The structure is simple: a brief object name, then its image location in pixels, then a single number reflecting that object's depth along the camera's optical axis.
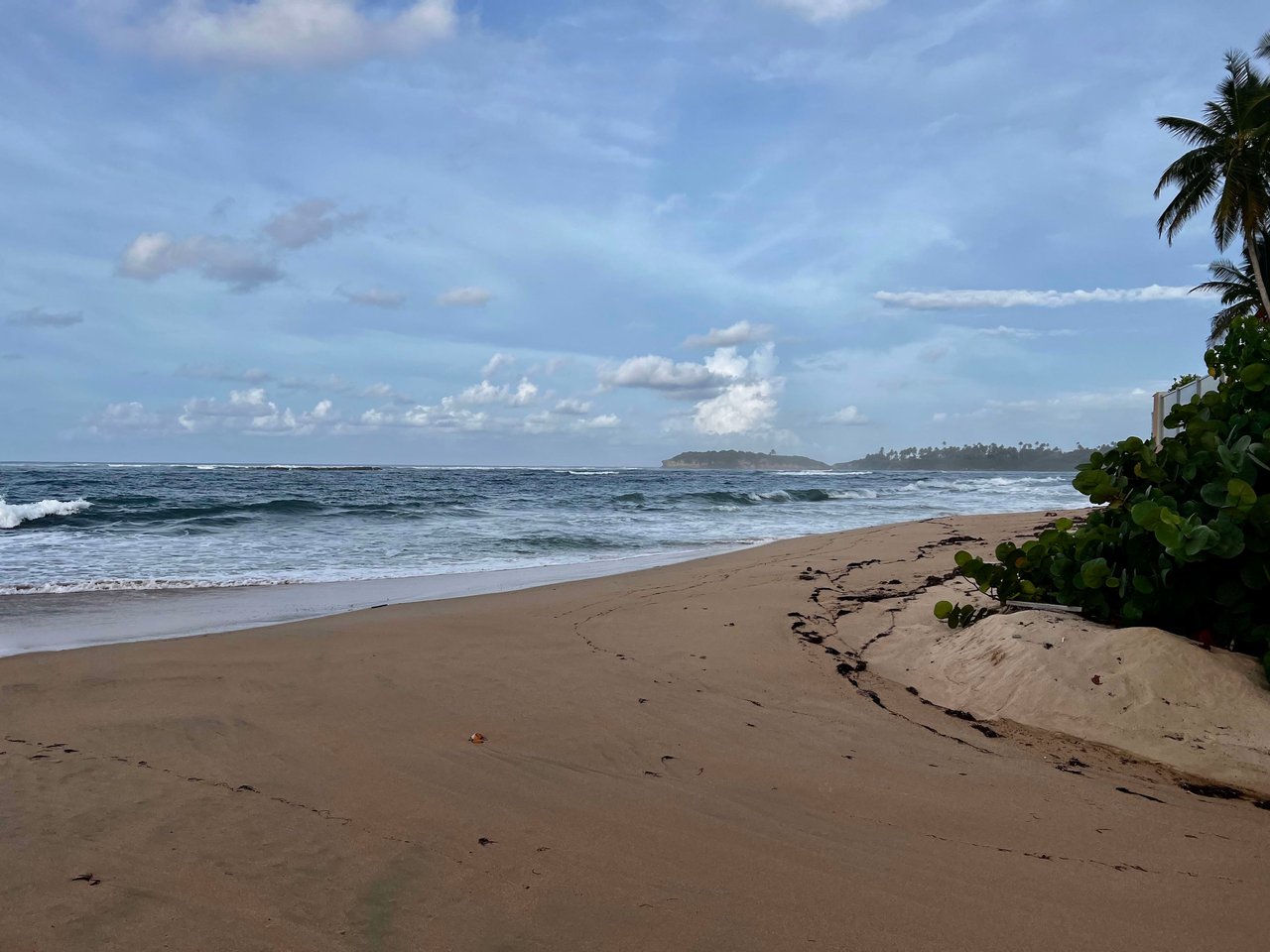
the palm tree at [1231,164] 21.59
